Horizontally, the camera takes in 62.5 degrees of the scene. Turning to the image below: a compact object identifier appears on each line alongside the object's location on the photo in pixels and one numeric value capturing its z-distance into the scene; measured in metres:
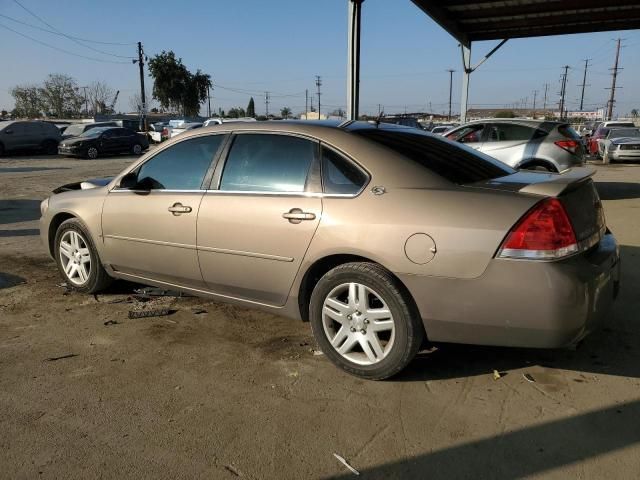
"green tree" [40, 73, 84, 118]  87.94
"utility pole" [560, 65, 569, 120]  74.82
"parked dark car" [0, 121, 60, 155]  23.83
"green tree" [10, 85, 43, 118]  87.62
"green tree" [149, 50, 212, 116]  56.34
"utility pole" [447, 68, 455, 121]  96.89
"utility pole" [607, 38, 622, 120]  74.06
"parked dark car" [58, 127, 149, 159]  23.42
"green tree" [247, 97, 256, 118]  87.09
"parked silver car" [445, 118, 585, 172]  9.67
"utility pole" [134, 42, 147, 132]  40.59
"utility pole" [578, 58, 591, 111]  92.53
